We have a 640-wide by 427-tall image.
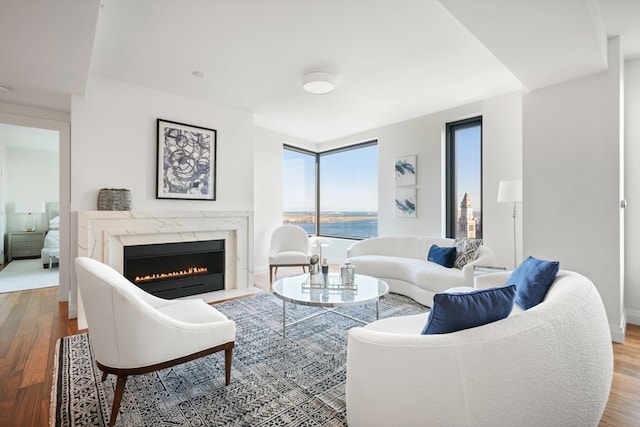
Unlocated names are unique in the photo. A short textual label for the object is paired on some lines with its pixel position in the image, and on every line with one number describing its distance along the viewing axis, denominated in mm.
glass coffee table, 2430
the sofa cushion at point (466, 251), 3646
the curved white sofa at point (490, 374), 1089
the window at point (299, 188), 6250
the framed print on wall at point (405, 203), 5004
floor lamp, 3387
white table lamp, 6266
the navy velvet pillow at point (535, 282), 1819
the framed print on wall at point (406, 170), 4980
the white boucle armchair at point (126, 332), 1604
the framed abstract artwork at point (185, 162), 3711
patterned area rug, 1679
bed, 5512
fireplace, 3596
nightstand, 6285
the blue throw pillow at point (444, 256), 3795
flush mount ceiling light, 3205
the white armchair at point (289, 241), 4987
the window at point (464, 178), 4461
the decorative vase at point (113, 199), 3256
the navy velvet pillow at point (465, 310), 1232
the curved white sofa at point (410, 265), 3412
